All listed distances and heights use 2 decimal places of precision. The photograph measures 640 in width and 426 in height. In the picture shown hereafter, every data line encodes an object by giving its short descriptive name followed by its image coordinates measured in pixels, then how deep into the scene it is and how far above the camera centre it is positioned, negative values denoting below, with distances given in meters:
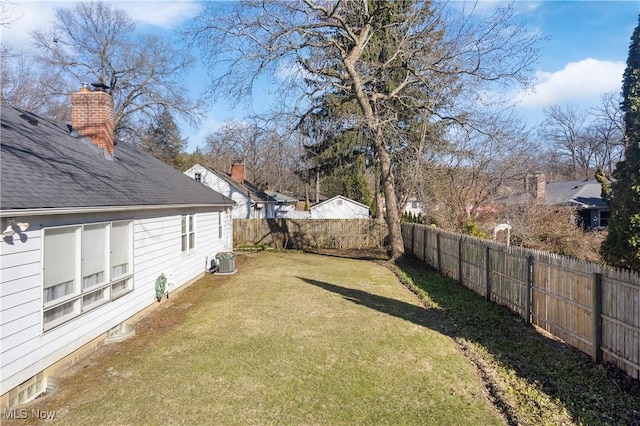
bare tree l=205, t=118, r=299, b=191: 15.34 +3.17
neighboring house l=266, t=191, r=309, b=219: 33.06 +0.56
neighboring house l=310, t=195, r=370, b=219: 33.25 +0.46
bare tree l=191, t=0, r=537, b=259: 14.07 +6.67
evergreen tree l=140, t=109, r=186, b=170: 29.95 +6.58
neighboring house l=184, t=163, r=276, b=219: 26.19 +1.64
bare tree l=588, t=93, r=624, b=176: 33.03 +8.43
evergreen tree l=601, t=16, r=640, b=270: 5.24 +0.38
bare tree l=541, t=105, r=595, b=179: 42.81 +9.41
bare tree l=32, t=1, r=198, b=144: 25.25 +11.22
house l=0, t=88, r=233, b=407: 4.55 -0.47
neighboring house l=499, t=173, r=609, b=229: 23.51 +1.37
